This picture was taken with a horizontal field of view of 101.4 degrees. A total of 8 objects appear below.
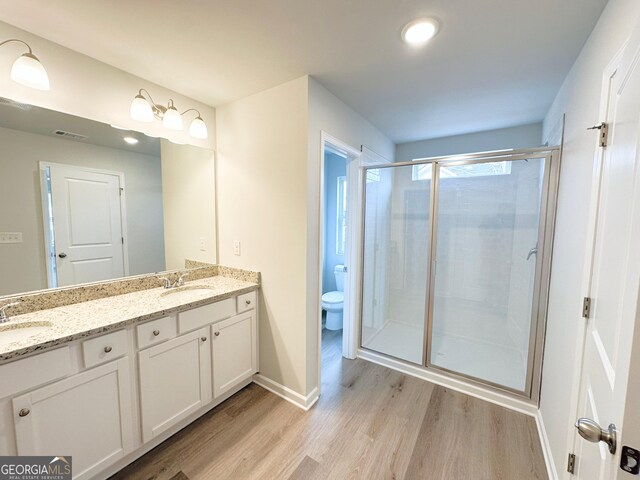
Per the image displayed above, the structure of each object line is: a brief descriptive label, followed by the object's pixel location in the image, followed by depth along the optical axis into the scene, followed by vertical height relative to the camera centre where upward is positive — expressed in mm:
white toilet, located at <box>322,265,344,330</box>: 3221 -1018
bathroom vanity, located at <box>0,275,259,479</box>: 1126 -817
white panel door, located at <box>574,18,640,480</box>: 553 -125
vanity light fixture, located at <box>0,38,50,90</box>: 1265 +712
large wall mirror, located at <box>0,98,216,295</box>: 1470 +126
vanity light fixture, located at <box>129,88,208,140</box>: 1738 +751
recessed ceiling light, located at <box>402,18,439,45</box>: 1299 +991
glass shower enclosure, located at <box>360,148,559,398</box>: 2086 -371
